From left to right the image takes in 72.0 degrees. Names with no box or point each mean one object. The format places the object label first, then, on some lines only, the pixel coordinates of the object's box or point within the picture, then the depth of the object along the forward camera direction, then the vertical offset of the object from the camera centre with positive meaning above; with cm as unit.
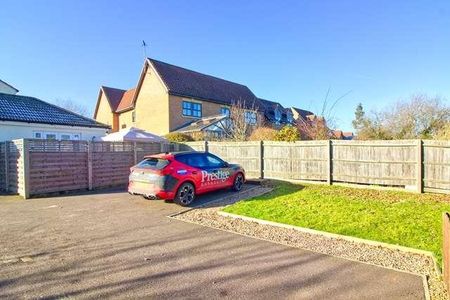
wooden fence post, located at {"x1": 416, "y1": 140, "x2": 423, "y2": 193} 971 -77
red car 914 -100
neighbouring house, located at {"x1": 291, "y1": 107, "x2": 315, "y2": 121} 5634 +605
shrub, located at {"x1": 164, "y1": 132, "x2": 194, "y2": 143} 2258 +52
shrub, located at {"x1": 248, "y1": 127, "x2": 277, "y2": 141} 1617 +52
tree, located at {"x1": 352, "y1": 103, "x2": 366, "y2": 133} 1981 +136
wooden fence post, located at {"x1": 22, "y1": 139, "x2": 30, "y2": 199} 1163 -89
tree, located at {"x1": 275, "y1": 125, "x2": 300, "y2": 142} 1389 +44
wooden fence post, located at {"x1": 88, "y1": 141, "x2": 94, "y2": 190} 1355 -95
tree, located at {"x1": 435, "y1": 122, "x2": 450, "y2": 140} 1170 +37
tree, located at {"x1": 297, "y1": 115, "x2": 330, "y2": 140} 1709 +80
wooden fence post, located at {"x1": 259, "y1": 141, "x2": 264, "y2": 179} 1426 -74
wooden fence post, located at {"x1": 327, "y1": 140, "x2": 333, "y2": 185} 1191 -72
